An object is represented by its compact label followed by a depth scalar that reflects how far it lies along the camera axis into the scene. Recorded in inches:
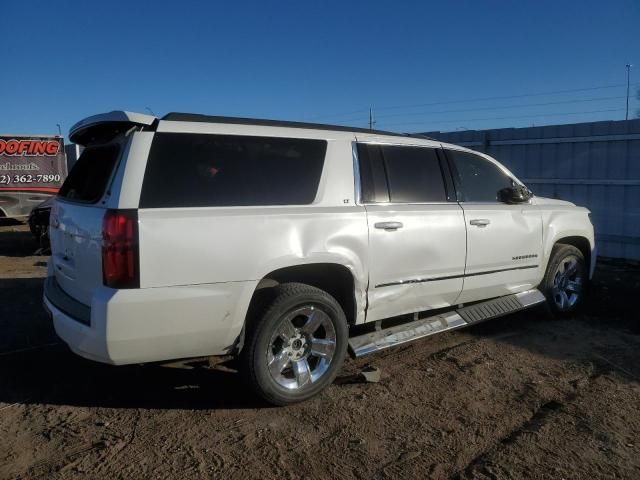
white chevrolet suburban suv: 125.1
